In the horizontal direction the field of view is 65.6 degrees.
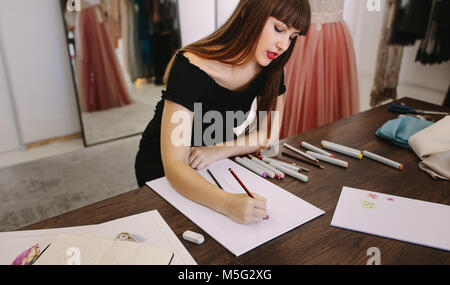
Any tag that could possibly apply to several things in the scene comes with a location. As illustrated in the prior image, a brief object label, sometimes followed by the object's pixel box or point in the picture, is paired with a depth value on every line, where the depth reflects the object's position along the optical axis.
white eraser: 0.67
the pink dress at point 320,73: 1.99
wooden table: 0.65
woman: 0.82
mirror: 2.50
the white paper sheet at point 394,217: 0.71
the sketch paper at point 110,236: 0.63
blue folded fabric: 1.11
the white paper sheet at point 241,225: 0.69
